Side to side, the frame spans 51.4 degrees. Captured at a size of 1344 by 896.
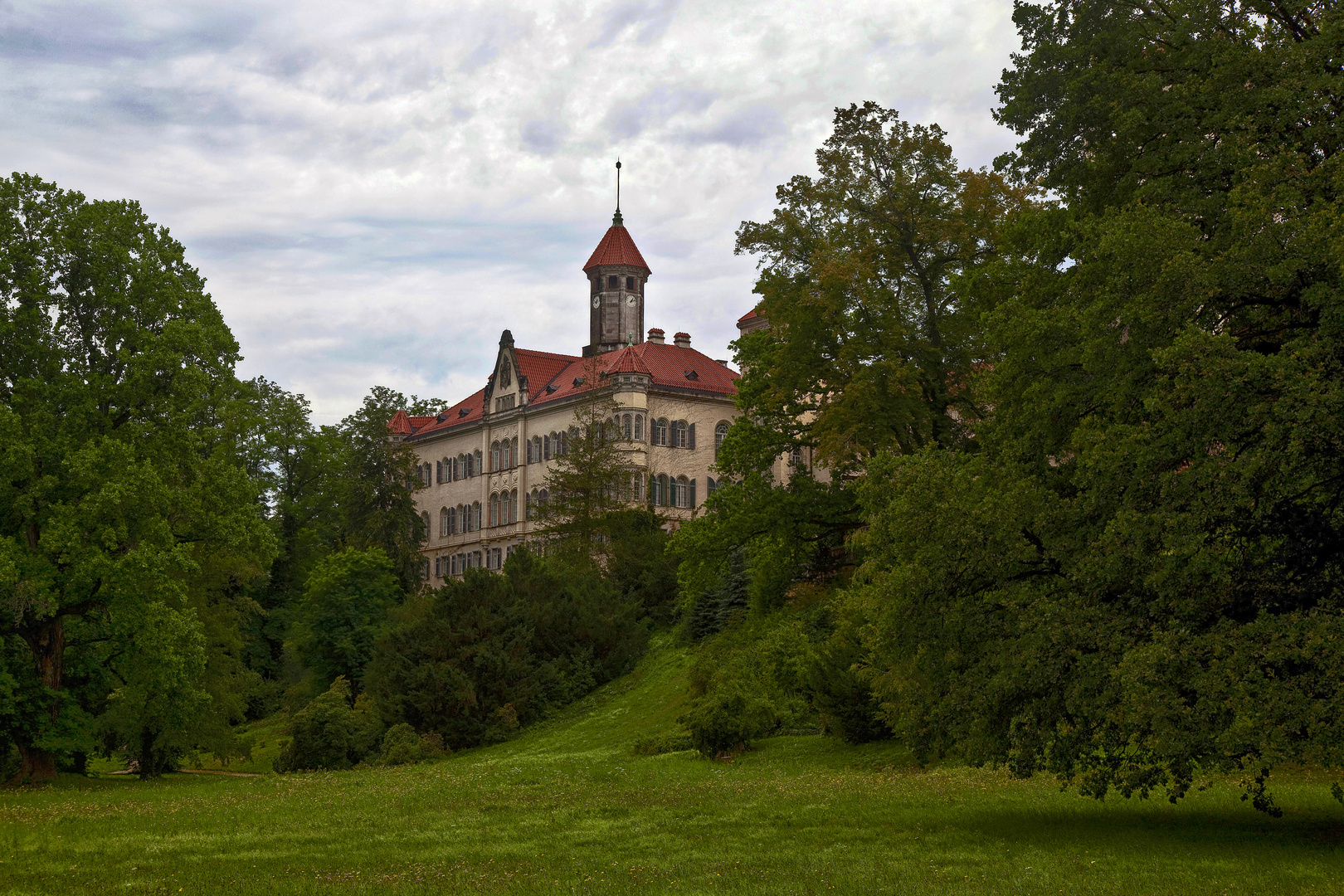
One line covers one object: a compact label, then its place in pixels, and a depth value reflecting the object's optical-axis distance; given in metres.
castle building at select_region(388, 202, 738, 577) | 89.75
